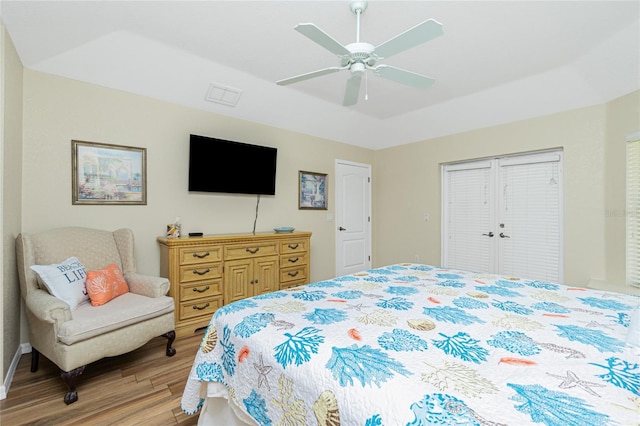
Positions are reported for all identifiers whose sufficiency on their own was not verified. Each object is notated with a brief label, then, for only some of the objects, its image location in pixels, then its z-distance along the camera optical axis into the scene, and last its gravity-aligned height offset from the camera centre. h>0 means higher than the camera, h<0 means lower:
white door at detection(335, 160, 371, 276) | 5.01 -0.10
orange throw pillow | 2.33 -0.61
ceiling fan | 1.67 +1.00
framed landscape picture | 2.78 +0.34
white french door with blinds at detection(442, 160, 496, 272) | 4.22 -0.05
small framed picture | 4.54 +0.31
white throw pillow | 2.20 -0.54
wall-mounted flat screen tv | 3.37 +0.53
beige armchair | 1.97 -0.73
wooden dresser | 2.98 -0.64
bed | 0.85 -0.52
